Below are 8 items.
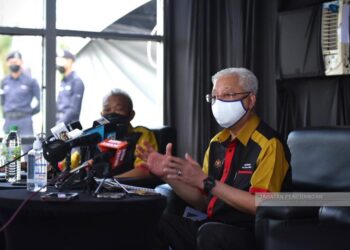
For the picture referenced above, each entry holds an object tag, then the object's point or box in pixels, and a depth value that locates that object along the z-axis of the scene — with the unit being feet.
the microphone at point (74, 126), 7.39
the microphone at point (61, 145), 5.62
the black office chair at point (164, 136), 11.28
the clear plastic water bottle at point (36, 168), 6.81
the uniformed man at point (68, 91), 14.37
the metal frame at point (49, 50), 13.91
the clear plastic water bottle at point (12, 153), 8.63
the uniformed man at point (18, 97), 13.92
